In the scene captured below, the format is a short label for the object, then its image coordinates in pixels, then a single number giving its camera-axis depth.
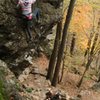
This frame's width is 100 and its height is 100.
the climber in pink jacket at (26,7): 8.60
